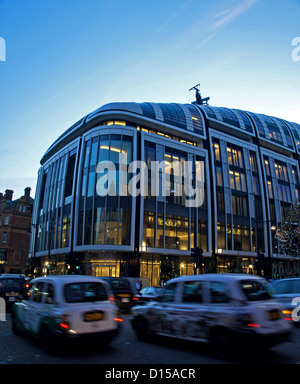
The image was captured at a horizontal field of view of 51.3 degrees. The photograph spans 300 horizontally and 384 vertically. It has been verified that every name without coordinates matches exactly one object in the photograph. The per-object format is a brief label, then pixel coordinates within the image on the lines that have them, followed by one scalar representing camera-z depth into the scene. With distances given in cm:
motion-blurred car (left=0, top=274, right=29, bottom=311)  1346
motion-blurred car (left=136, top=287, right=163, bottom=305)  1434
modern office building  3478
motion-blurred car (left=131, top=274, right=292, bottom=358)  579
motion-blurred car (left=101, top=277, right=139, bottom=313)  1377
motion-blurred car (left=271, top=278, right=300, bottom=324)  981
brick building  6512
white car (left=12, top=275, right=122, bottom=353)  618
